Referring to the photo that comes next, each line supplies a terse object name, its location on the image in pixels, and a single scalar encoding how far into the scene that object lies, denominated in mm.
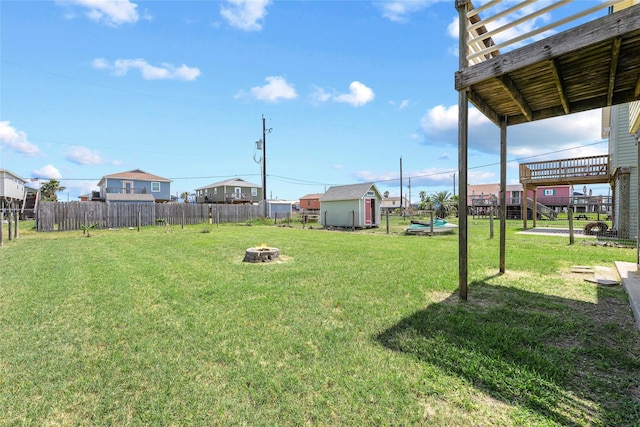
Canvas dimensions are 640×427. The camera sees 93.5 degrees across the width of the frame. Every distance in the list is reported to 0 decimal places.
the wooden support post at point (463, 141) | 4168
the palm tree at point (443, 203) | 30453
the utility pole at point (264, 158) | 30766
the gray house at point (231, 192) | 43628
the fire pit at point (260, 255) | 7453
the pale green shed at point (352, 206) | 20469
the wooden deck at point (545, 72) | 2998
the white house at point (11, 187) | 22422
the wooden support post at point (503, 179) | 5573
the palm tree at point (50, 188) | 41925
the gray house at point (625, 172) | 11016
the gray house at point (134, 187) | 36438
